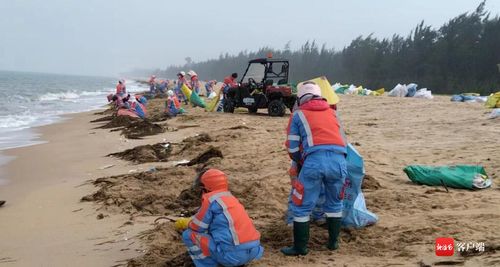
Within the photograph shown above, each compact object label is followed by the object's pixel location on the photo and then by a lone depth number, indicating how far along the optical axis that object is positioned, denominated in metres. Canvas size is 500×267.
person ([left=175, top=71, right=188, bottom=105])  18.85
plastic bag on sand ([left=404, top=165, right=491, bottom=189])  5.11
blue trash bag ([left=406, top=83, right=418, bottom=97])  21.31
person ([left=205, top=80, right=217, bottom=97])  25.83
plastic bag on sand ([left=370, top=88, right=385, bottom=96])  23.03
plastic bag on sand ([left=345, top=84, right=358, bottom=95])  25.23
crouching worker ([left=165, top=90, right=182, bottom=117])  15.13
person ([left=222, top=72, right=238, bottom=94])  15.77
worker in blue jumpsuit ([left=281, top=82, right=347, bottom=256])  3.60
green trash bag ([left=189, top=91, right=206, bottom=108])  17.33
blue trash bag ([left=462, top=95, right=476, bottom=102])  16.91
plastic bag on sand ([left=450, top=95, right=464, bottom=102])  17.09
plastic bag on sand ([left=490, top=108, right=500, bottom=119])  9.91
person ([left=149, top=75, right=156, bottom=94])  29.29
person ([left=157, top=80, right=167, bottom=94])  29.38
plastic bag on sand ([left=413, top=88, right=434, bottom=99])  19.87
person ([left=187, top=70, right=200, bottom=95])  19.48
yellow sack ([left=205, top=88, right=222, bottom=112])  16.23
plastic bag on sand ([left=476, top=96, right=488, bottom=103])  16.38
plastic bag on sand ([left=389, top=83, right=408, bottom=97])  21.38
